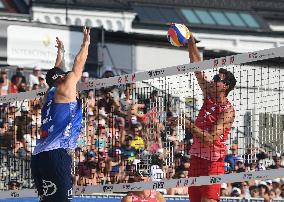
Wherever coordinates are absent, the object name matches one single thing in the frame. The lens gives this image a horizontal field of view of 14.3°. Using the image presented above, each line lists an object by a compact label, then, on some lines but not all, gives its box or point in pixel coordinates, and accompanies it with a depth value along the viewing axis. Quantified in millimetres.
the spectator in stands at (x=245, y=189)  22922
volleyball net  15125
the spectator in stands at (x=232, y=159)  19000
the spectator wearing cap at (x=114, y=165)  18511
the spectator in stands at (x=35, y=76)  25534
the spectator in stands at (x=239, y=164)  17731
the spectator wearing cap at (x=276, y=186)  22875
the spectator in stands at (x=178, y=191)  21172
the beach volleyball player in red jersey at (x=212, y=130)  14558
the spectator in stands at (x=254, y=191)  22711
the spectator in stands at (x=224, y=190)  22683
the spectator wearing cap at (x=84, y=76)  25312
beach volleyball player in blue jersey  13594
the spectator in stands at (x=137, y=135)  20212
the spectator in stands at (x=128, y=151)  19517
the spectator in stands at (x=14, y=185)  18997
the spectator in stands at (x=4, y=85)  24469
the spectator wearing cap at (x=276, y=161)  18512
